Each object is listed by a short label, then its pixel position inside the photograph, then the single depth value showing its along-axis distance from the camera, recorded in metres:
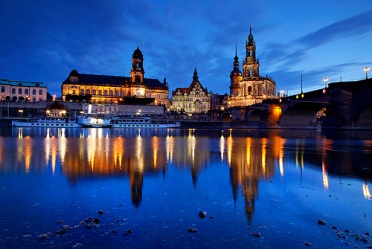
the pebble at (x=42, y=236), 5.88
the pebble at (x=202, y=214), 7.25
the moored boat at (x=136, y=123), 85.31
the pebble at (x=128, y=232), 6.10
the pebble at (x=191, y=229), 6.32
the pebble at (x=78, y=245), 5.53
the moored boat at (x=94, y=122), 80.11
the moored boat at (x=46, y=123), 79.50
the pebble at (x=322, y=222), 6.77
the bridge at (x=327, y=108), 46.25
